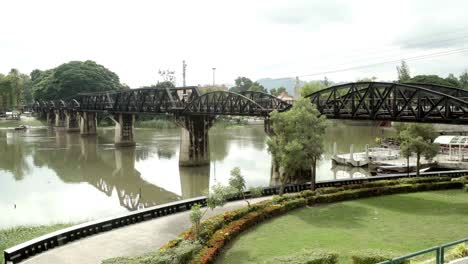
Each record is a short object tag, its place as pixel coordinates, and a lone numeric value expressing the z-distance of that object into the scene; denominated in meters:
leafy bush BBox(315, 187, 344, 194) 27.82
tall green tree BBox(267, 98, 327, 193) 27.70
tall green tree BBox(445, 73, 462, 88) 114.32
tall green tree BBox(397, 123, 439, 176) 34.38
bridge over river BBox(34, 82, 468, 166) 31.82
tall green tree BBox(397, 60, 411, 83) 145.62
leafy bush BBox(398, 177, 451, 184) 30.69
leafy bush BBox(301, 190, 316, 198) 26.80
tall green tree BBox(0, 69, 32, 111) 126.38
